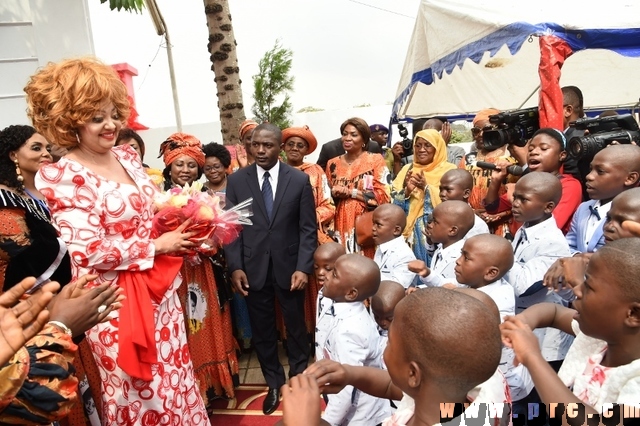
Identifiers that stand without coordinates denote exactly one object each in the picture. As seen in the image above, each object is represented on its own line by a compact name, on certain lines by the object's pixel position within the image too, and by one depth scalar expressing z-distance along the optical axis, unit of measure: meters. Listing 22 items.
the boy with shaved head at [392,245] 3.08
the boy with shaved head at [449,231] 2.83
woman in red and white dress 1.95
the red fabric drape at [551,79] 3.74
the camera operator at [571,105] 4.04
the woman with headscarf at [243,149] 4.56
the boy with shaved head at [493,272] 2.25
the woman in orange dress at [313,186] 4.07
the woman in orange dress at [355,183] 4.19
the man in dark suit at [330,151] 5.94
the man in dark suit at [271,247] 3.28
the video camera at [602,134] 2.88
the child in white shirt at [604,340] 1.28
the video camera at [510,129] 3.69
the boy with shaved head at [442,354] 1.15
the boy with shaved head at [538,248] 2.38
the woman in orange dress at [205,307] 3.31
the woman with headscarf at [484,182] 3.63
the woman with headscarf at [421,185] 3.90
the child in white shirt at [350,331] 2.04
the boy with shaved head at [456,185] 3.46
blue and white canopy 4.57
